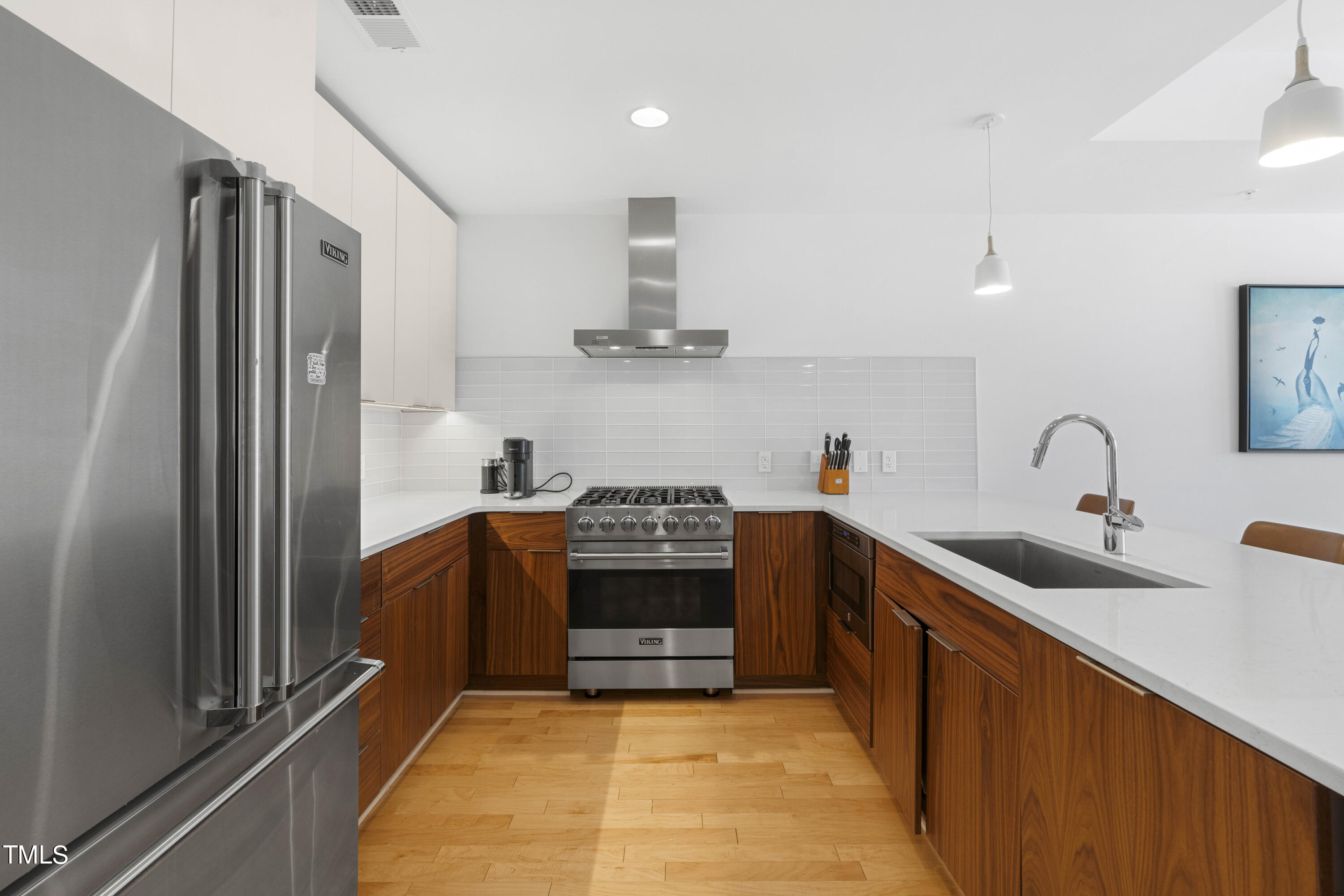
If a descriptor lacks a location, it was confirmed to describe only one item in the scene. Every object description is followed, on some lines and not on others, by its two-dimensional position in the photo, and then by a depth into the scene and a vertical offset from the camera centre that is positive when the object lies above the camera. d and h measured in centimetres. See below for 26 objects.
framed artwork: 316 +44
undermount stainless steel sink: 148 -31
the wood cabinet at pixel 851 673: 211 -85
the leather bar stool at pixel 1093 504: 276 -25
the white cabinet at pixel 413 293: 256 +70
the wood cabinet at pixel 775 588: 270 -61
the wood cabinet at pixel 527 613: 269 -72
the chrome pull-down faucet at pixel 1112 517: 152 -17
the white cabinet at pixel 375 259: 220 +74
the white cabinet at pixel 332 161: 192 +96
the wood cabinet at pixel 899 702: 166 -74
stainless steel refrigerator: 62 -6
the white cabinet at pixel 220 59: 98 +75
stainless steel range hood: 308 +89
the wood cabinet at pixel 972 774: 120 -72
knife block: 309 -15
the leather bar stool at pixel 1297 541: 175 -28
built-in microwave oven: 212 -49
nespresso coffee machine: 298 -8
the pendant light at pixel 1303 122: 131 +72
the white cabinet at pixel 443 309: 293 +71
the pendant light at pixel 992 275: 248 +73
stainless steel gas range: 266 -68
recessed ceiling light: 221 +124
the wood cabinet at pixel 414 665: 189 -74
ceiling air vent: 167 +122
